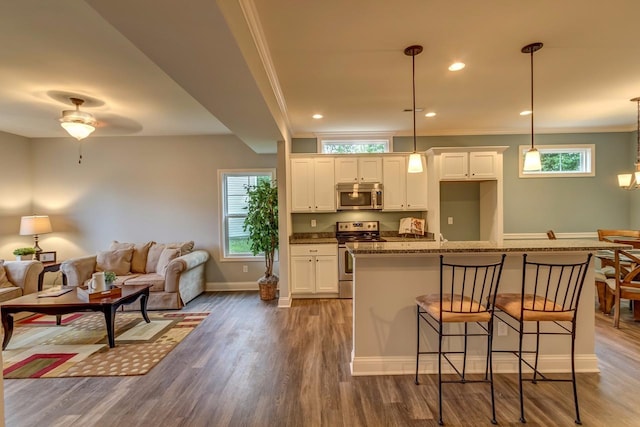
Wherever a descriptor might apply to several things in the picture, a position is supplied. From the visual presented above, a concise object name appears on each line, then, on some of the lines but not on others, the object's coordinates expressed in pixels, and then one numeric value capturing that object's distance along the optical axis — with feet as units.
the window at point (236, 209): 17.63
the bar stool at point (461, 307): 6.84
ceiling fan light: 11.57
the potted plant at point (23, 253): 15.00
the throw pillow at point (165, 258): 15.00
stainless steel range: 15.46
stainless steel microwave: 16.24
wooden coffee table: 9.93
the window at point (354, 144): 17.46
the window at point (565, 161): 16.98
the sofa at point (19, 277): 12.87
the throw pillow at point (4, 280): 12.85
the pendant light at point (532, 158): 8.47
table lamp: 15.56
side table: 13.80
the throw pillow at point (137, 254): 15.53
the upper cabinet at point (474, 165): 15.28
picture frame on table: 16.27
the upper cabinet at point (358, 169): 16.28
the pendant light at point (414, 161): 8.89
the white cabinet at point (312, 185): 16.28
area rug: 8.95
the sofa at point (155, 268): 13.97
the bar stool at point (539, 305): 6.82
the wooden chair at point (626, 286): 10.89
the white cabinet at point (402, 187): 16.34
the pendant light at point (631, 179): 12.65
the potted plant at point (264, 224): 15.43
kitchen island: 8.39
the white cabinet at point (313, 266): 15.52
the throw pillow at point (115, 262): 14.98
